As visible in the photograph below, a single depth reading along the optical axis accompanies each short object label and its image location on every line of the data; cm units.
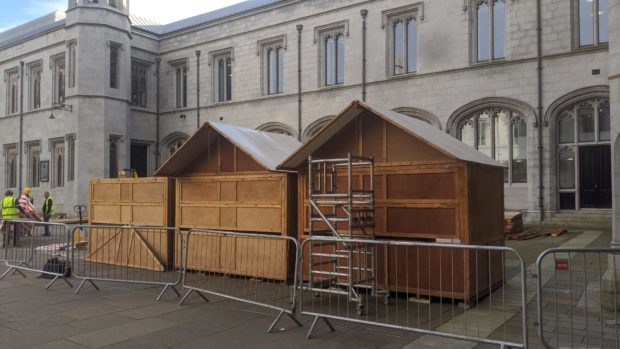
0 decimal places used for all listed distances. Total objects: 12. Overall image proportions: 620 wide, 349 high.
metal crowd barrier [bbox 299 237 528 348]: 697
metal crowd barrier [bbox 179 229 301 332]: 896
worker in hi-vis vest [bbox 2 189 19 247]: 1614
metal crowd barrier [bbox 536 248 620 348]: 582
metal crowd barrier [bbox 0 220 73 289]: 1025
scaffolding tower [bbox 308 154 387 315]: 787
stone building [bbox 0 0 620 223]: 1927
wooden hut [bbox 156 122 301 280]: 996
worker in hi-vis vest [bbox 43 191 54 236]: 1934
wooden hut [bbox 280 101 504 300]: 795
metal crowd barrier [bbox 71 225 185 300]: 1103
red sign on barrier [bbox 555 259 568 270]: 612
